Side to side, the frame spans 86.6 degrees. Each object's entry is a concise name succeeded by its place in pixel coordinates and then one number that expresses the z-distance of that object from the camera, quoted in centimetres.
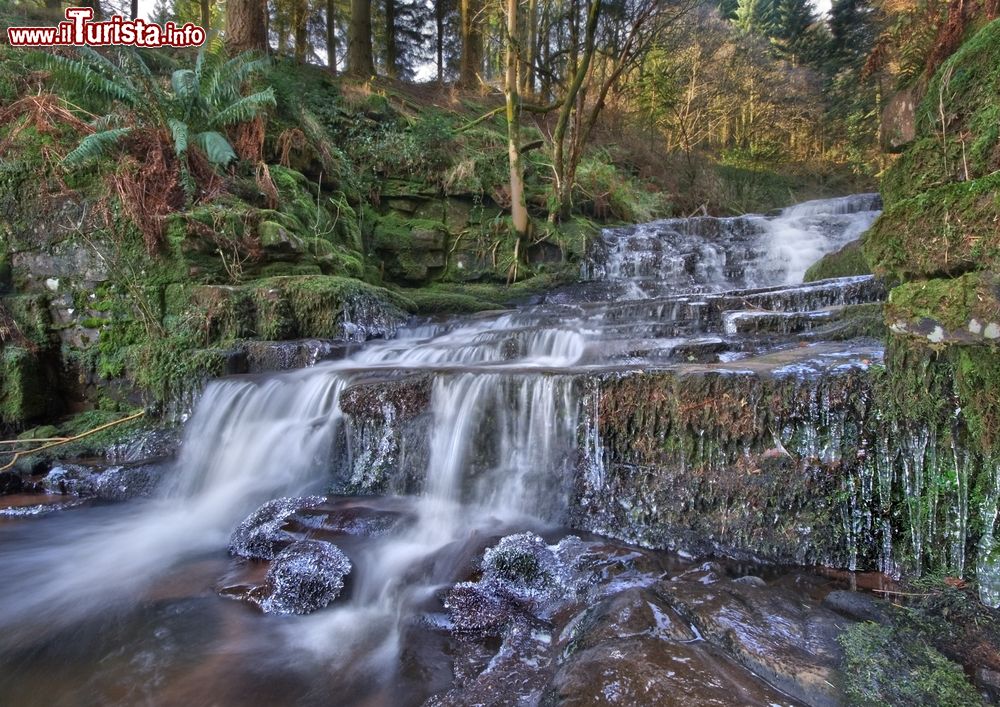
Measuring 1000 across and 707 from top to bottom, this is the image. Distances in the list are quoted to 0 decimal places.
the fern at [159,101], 713
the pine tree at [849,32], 1571
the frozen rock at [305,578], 324
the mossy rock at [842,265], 739
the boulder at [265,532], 387
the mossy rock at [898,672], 201
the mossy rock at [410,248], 1044
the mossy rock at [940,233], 275
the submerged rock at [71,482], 523
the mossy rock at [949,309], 268
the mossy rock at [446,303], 893
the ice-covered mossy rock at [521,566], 328
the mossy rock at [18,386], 616
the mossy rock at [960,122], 315
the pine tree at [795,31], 2108
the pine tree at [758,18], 2314
